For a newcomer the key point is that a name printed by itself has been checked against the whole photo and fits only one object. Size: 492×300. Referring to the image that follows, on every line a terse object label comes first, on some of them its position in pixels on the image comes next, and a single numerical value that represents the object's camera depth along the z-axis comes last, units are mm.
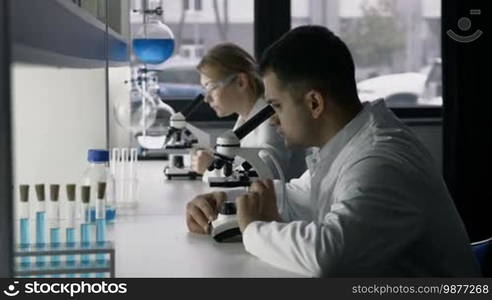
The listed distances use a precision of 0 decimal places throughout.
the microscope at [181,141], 3877
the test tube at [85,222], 2143
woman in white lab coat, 3925
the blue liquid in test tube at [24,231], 2195
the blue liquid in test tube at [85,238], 2142
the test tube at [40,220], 2134
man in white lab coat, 2218
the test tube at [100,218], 2138
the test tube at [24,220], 2129
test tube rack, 2080
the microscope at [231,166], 2571
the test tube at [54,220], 2152
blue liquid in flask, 4647
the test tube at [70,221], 2149
